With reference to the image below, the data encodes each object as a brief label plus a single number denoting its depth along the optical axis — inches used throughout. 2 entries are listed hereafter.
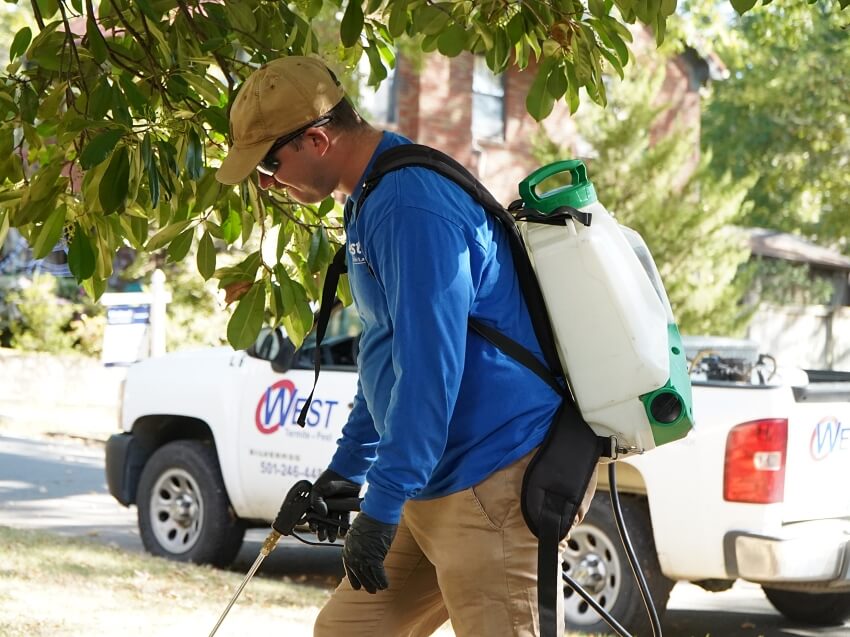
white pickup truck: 494.3
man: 225.1
